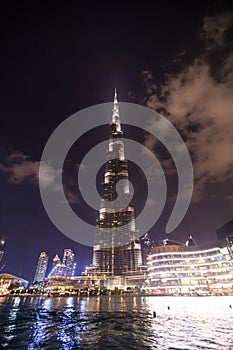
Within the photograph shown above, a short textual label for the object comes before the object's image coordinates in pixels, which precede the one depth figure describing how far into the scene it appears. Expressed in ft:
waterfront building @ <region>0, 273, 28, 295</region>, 521.24
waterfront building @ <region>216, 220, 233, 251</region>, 493.27
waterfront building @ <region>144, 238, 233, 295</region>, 342.03
